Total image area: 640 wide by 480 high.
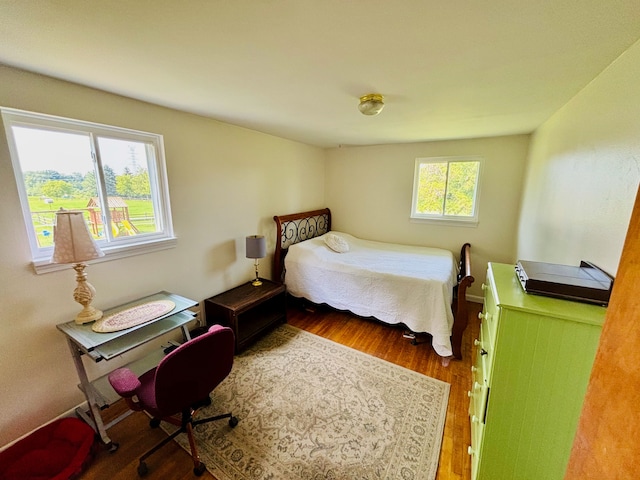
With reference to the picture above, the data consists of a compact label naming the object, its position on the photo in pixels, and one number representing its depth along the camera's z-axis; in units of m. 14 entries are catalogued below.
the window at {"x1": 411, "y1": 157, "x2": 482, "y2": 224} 3.54
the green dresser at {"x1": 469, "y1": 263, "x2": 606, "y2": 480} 0.93
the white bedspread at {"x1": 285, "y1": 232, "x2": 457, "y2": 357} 2.47
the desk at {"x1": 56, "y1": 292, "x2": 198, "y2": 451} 1.50
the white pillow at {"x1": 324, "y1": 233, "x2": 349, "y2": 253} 3.56
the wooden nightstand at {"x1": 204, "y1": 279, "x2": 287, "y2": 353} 2.48
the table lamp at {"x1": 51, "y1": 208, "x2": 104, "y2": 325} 1.47
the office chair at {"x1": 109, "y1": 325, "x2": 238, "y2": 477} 1.26
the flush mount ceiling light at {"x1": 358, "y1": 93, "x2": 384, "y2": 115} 1.77
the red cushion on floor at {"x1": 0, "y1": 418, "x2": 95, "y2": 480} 1.37
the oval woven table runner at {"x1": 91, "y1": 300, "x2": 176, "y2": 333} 1.64
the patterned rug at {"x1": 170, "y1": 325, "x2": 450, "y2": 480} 1.49
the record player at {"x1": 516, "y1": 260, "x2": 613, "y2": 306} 0.99
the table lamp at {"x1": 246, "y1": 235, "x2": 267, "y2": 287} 2.83
